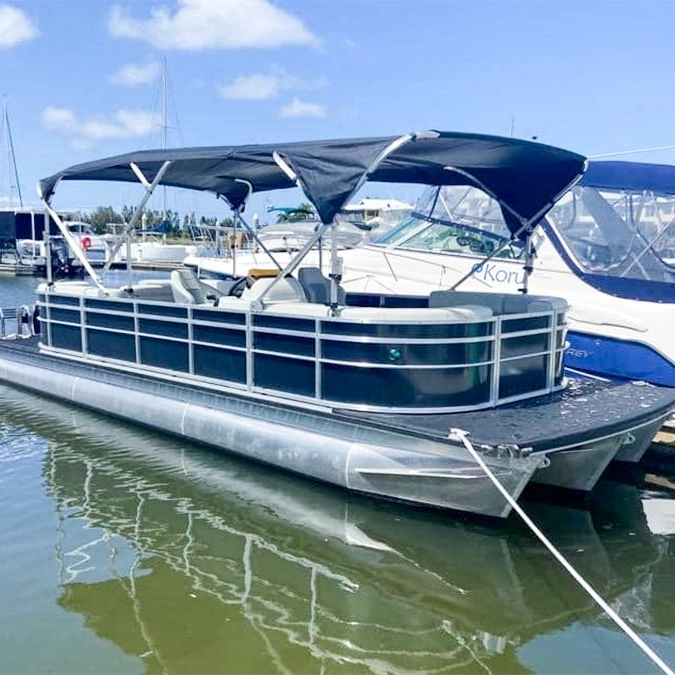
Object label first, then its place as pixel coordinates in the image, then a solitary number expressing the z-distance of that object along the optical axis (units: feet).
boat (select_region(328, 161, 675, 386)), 29.40
